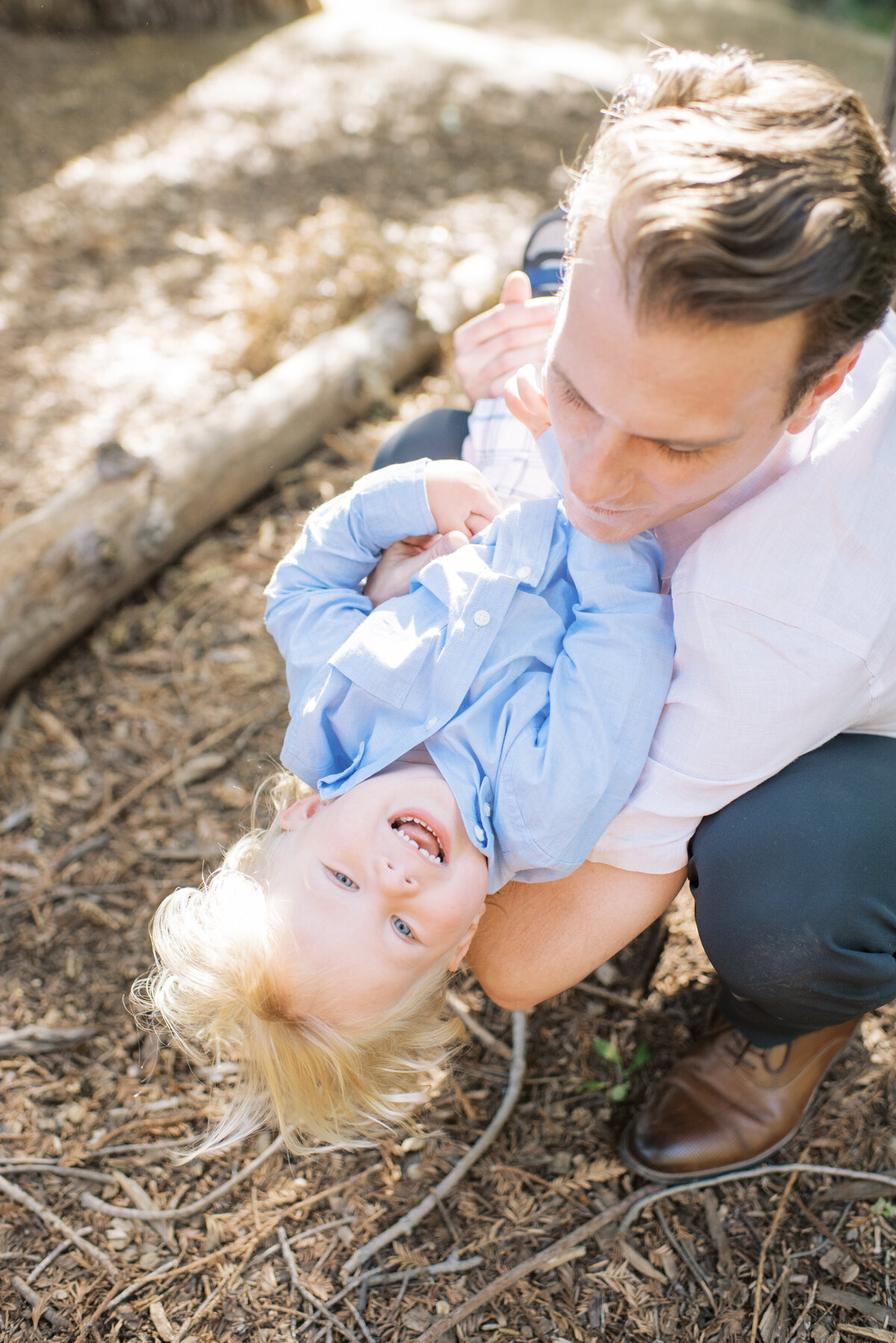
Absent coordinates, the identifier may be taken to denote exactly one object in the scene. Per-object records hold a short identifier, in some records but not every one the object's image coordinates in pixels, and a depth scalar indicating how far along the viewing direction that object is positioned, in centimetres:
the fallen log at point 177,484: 138
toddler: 91
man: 77
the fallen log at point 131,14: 334
